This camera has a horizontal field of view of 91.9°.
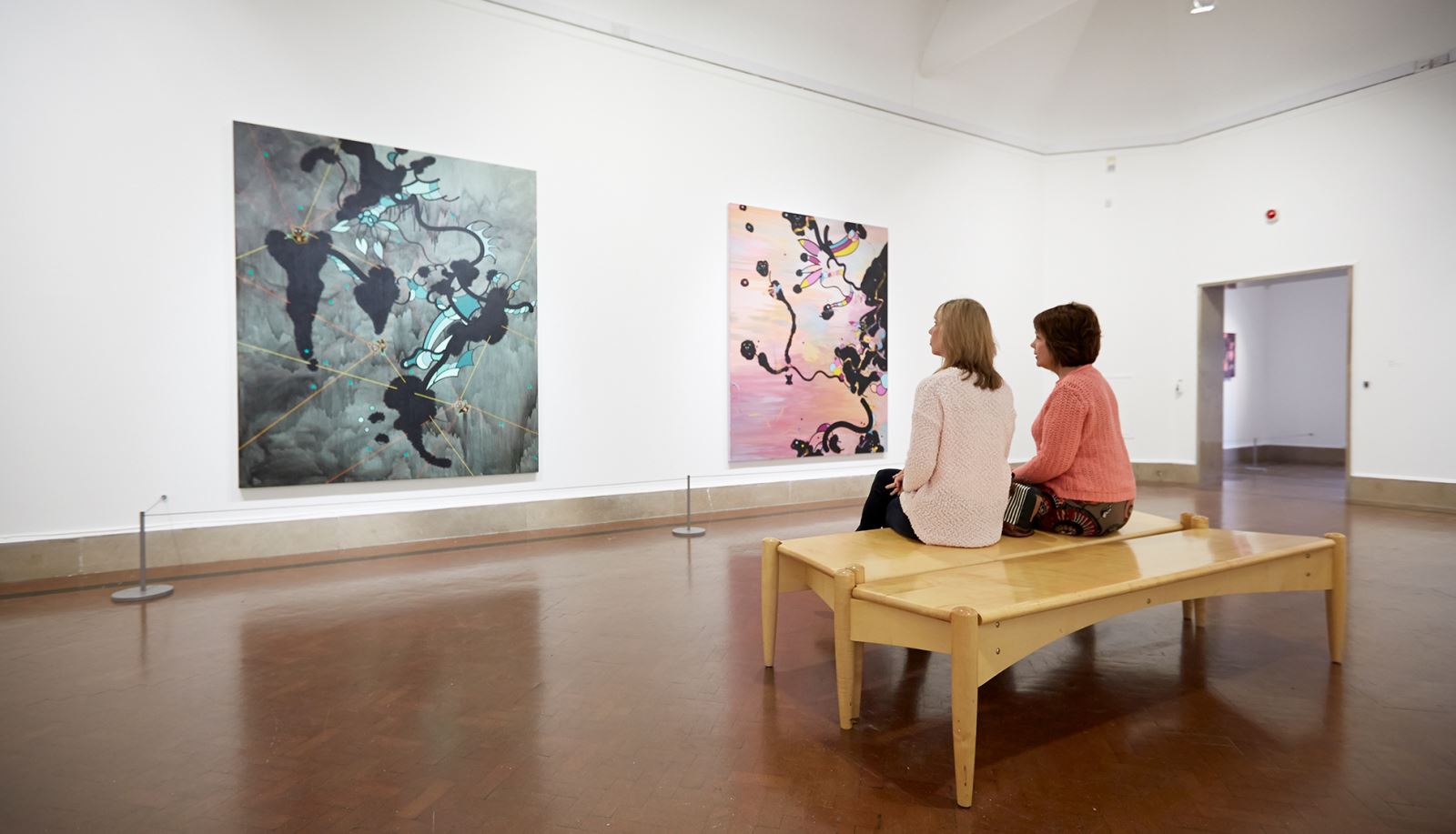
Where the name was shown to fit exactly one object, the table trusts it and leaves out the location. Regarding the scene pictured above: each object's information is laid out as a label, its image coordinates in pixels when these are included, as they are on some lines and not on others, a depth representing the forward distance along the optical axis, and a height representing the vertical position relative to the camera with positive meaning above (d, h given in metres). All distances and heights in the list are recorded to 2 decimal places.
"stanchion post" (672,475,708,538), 5.65 -1.09
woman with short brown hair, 2.89 -0.19
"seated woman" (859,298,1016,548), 2.62 -0.16
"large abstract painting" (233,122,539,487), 4.74 +0.61
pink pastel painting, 6.75 +0.63
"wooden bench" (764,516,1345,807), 1.85 -0.60
